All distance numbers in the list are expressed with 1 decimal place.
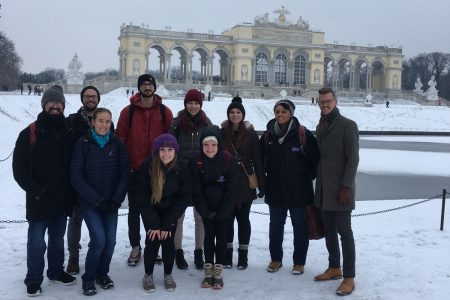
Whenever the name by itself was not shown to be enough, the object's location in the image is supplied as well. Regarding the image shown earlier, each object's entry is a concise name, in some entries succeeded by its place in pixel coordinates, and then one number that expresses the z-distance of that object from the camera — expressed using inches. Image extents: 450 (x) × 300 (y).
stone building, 2241.6
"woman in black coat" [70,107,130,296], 204.1
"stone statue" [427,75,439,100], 2527.1
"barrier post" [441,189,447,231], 323.3
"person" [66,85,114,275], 229.5
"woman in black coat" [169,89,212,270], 235.0
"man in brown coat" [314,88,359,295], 214.7
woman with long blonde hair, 206.8
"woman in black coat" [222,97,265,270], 236.7
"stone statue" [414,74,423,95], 2662.4
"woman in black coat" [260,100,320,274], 231.6
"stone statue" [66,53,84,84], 1845.5
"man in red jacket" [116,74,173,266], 232.7
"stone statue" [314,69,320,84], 2511.4
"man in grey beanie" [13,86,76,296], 200.4
